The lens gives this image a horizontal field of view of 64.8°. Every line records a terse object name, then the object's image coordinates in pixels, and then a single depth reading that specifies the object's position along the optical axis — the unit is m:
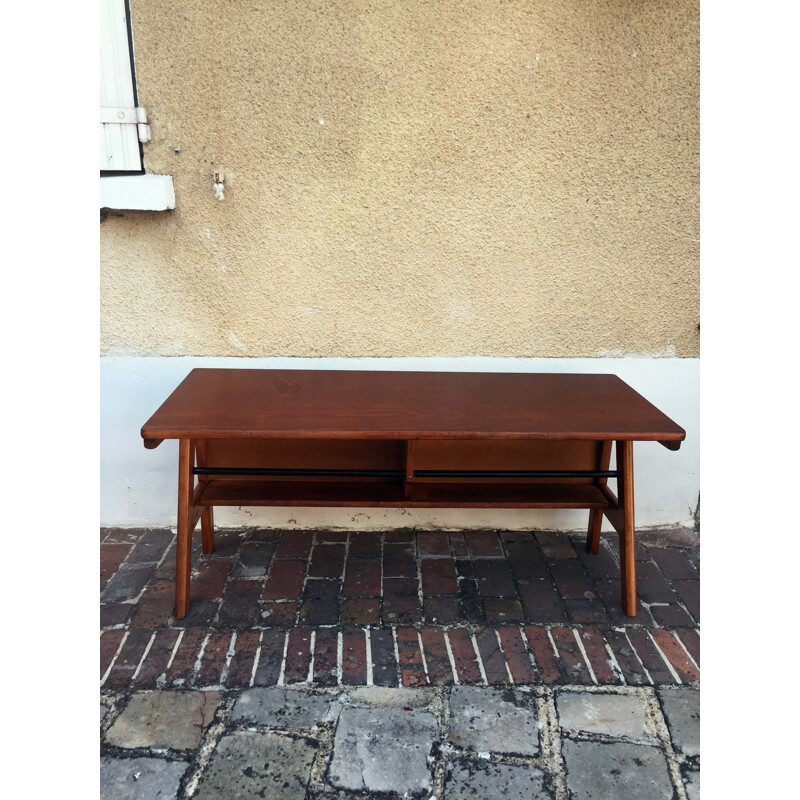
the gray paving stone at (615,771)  1.77
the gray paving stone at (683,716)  1.93
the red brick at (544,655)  2.19
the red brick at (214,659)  2.14
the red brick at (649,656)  2.21
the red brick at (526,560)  2.79
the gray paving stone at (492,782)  1.76
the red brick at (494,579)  2.65
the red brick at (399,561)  2.77
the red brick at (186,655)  2.16
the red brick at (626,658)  2.19
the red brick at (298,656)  2.16
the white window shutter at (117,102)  2.53
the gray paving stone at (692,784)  1.77
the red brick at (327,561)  2.76
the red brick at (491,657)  2.18
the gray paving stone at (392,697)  2.05
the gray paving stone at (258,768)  1.75
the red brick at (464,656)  2.18
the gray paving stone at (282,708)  1.98
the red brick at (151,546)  2.86
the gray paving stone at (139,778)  1.74
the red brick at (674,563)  2.81
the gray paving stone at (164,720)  1.91
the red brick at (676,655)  2.22
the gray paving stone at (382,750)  1.79
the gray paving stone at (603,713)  1.98
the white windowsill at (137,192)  2.64
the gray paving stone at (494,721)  1.91
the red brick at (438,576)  2.66
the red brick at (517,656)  2.18
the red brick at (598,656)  2.19
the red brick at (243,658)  2.15
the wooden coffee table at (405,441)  2.24
